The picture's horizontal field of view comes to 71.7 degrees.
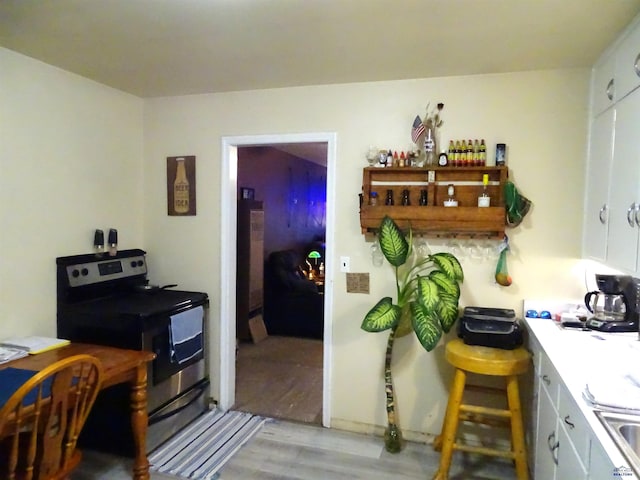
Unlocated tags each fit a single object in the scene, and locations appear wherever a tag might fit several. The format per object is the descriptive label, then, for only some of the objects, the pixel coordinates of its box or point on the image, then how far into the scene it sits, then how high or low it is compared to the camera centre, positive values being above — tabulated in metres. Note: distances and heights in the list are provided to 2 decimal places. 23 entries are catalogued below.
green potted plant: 2.36 -0.43
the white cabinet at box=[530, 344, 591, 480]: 1.38 -0.76
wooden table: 2.14 -0.78
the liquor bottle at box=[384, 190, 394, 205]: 2.75 +0.15
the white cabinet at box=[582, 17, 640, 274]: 1.81 +0.31
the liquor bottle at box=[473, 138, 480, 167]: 2.58 +0.39
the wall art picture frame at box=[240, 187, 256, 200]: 5.00 +0.29
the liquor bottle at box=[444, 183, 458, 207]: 2.61 +0.15
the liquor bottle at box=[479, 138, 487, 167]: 2.58 +0.40
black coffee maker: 2.20 -0.40
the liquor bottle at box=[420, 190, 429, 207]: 2.68 +0.14
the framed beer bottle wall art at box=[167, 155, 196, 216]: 3.24 +0.24
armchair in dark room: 5.07 -0.98
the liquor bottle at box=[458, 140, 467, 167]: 2.59 +0.38
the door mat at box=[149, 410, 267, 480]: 2.52 -1.42
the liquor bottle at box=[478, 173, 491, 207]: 2.54 +0.16
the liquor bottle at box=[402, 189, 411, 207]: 2.71 +0.15
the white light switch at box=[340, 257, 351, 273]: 2.93 -0.29
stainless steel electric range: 2.58 -0.71
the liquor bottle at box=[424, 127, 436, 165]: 2.65 +0.46
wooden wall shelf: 2.54 +0.13
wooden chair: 1.53 -0.77
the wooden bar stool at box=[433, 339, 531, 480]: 2.23 -0.89
